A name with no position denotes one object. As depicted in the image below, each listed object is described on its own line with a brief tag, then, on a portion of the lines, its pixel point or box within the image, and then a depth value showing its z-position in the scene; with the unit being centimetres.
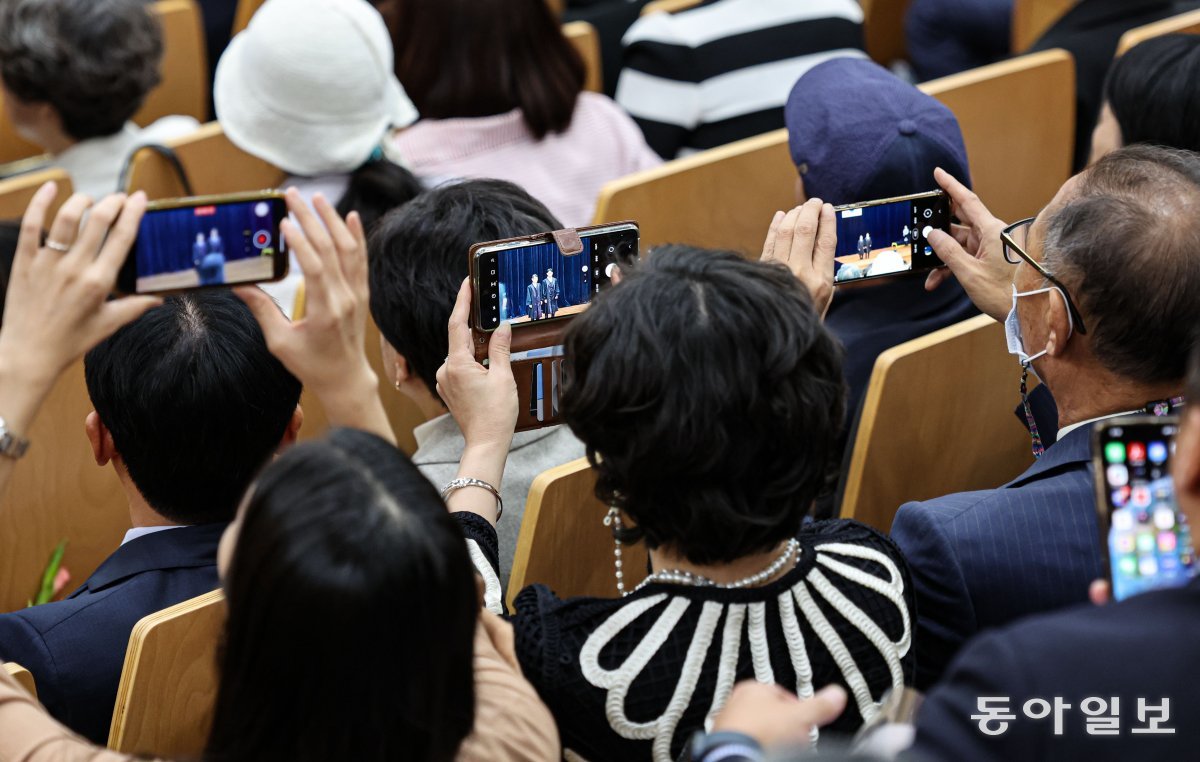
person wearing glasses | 293
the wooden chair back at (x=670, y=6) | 598
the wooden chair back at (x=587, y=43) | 659
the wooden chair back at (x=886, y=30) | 892
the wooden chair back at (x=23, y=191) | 498
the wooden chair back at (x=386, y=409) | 452
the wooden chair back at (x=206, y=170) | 532
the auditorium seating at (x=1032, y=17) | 702
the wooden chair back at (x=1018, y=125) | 540
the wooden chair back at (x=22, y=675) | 258
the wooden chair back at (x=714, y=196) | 477
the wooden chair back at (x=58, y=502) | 418
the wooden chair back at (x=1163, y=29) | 537
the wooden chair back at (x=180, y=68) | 702
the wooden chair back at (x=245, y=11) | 735
